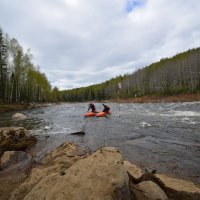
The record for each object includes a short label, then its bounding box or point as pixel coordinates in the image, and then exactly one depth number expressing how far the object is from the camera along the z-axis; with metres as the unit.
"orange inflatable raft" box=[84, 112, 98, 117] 20.89
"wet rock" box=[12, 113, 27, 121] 18.84
